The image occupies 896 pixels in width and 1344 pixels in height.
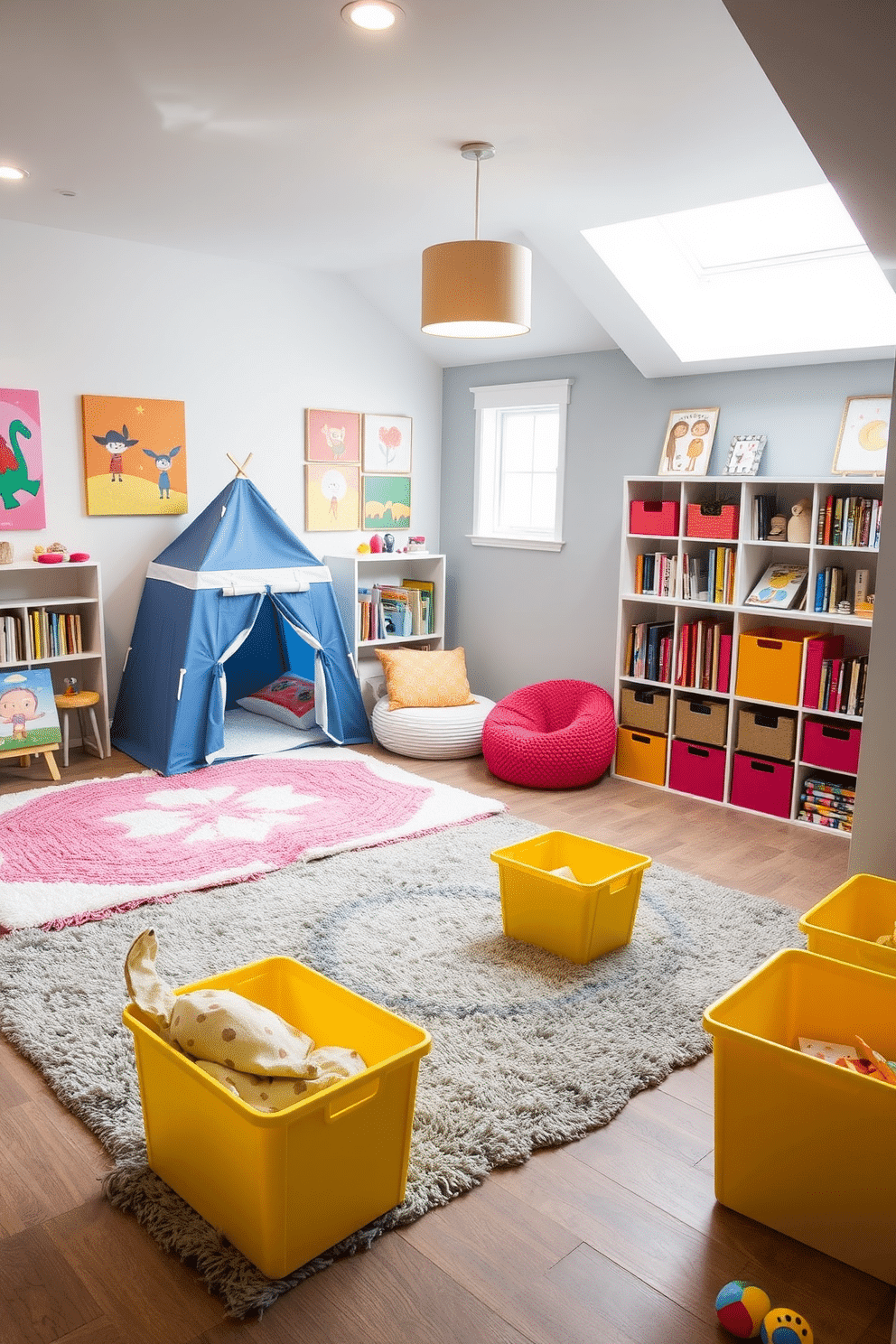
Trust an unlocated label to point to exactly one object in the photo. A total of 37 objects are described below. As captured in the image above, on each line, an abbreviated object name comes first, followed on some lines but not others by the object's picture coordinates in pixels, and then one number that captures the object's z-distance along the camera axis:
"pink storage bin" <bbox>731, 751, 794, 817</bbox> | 4.13
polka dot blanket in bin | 1.74
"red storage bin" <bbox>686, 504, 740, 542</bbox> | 4.23
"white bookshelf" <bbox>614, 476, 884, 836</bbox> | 4.00
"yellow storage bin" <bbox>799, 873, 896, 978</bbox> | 2.17
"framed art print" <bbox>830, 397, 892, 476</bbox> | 3.91
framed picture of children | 4.50
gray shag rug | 2.01
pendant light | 3.17
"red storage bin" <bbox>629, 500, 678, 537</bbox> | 4.46
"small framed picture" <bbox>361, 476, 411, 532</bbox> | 5.73
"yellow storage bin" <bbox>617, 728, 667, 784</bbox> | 4.60
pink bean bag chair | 4.45
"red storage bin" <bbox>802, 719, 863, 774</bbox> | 3.88
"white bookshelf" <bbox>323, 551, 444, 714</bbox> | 5.36
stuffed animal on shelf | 4.05
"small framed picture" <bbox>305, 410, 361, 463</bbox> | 5.41
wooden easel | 4.30
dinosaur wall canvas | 4.43
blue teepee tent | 4.55
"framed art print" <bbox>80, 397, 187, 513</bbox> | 4.70
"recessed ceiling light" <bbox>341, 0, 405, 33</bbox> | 2.26
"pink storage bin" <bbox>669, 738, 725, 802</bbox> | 4.36
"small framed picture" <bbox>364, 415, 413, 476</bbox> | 5.66
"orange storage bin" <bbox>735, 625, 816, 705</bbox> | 4.05
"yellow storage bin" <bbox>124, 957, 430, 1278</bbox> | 1.62
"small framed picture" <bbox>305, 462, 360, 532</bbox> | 5.47
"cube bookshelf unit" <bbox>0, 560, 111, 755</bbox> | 4.46
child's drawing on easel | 4.29
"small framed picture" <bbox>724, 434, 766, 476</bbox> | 4.29
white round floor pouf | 4.92
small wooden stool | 4.54
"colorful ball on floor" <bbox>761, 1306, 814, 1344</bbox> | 1.53
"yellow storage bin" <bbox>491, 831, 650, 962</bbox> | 2.74
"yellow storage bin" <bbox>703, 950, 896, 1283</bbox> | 1.67
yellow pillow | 5.11
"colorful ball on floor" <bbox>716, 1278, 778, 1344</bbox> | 1.58
